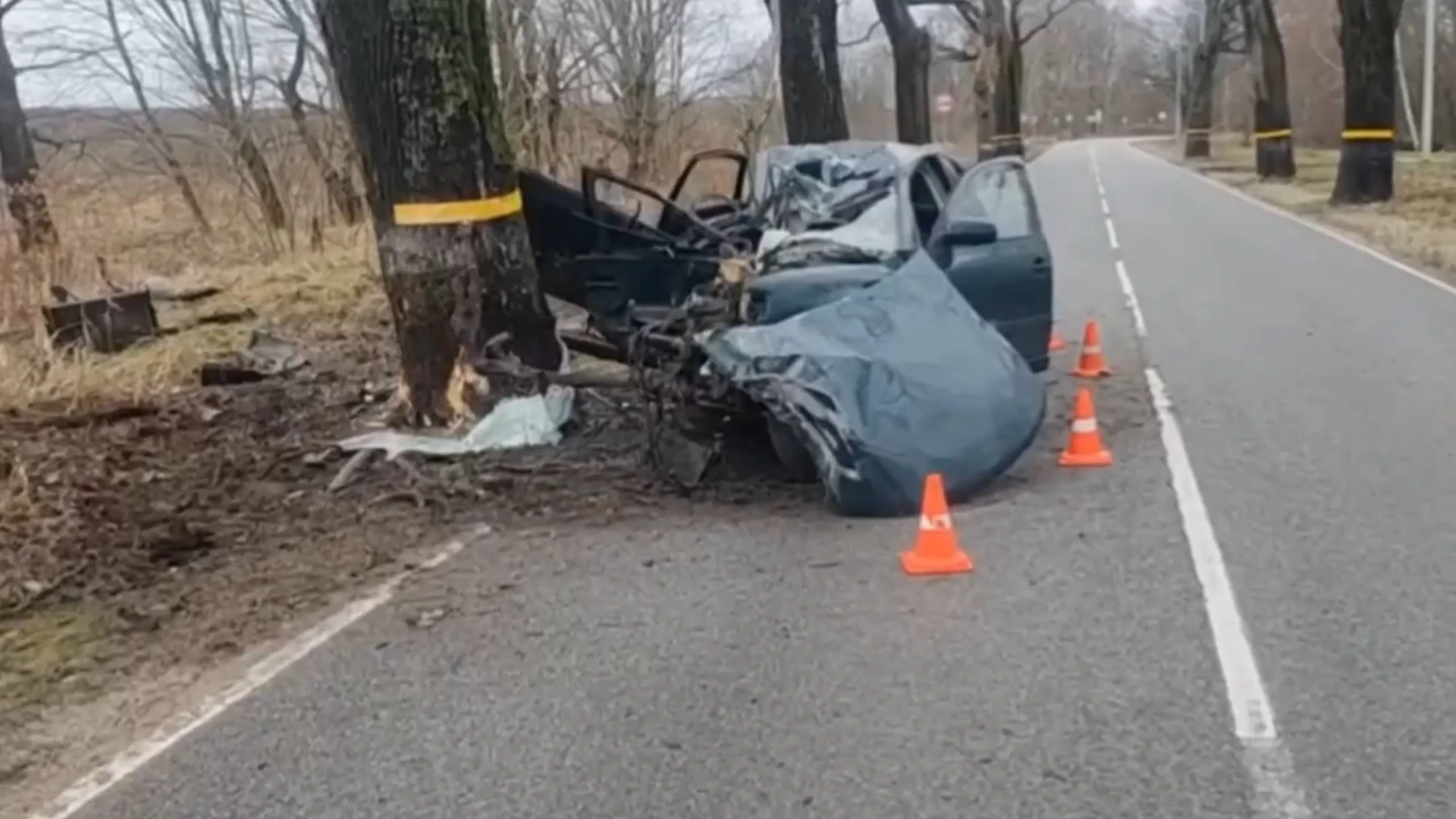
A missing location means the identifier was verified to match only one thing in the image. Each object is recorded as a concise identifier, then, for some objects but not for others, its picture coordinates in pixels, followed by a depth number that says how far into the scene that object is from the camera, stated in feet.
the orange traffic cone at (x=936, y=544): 20.77
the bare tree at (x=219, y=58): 90.02
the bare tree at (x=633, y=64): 100.89
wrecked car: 24.26
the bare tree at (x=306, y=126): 78.48
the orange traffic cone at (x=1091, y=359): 35.45
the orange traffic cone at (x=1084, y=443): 26.55
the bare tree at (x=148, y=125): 84.69
